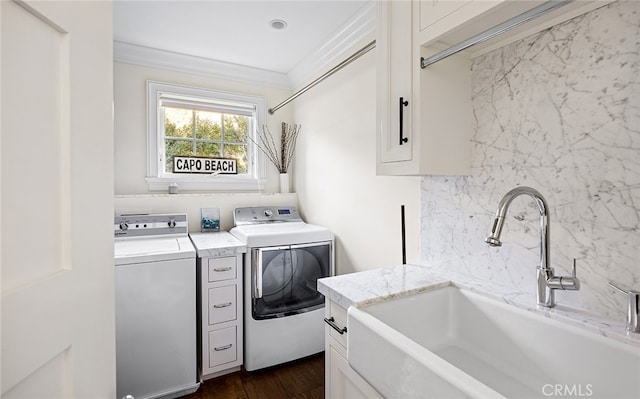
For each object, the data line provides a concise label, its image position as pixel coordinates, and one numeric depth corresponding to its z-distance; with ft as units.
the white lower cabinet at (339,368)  3.64
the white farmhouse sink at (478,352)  2.59
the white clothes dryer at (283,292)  6.91
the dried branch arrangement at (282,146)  10.13
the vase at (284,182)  10.19
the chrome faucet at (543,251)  3.23
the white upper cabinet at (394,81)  4.18
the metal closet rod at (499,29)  2.82
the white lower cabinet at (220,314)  6.59
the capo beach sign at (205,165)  9.04
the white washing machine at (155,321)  5.72
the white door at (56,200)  1.34
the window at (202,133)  8.71
